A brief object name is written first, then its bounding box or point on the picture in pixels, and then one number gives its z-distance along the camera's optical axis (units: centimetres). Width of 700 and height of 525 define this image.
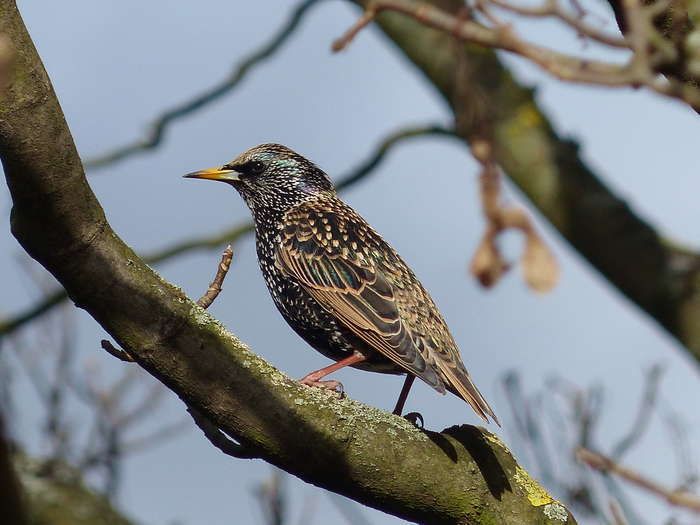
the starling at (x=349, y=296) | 1093
